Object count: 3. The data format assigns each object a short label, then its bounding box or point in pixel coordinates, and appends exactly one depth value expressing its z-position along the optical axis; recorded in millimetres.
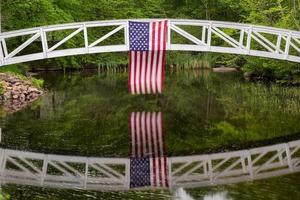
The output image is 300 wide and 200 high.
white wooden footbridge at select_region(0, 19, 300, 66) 24750
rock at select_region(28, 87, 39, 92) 29312
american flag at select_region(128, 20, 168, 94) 22094
